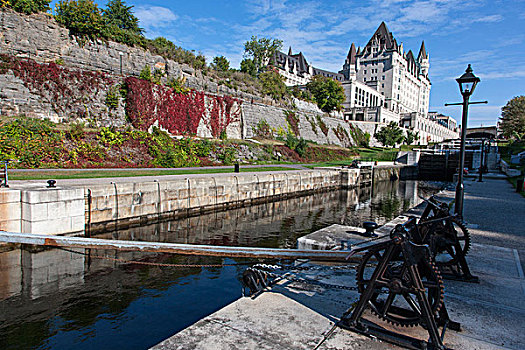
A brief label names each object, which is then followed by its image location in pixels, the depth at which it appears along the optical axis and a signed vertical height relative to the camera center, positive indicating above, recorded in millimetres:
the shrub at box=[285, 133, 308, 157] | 38125 +1359
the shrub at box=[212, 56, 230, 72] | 57438 +17247
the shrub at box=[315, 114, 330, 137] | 52547 +5485
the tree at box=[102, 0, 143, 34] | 51406 +22337
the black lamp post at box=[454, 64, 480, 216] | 8023 +1538
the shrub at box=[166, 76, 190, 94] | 30398 +6463
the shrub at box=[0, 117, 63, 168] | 16317 +239
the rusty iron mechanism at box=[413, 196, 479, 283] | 4348 -1085
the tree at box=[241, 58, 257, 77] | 68375 +19257
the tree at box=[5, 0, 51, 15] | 24156 +10897
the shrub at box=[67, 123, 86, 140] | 19672 +1011
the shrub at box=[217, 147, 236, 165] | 27672 -163
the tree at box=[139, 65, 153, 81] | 28172 +6836
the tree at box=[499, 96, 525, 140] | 67562 +10580
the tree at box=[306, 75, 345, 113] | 69500 +13910
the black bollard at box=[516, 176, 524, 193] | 17953 -1201
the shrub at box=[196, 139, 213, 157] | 26734 +430
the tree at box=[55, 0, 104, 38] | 27062 +11417
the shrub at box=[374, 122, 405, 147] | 69469 +5453
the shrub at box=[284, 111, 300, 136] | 45219 +5274
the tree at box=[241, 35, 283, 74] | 73938 +24937
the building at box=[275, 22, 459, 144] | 91938 +26930
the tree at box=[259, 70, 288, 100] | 48606 +11379
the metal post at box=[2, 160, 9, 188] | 10287 -1187
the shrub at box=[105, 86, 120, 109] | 25219 +4171
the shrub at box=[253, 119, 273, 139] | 38656 +3179
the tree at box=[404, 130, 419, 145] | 80875 +6553
